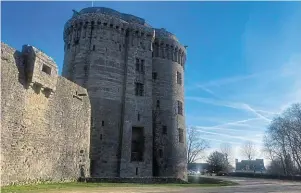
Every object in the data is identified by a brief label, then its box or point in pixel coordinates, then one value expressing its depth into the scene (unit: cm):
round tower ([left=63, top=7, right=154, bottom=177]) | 2280
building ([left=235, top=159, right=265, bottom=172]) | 9702
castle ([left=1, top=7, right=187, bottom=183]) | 1352
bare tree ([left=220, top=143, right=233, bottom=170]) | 7648
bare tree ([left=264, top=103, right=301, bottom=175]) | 3844
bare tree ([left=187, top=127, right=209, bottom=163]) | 5068
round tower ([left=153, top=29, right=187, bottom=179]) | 2626
